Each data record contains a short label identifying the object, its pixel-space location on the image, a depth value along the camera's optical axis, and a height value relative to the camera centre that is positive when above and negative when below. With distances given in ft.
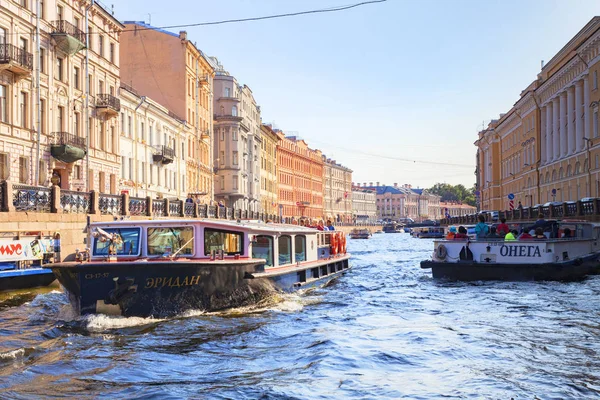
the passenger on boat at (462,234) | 82.17 -1.08
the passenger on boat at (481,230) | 82.96 -0.69
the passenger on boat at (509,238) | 79.71 -1.53
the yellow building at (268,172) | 335.90 +25.59
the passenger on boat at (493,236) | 82.23 -1.33
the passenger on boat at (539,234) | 80.55 -1.19
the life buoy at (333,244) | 98.78 -2.28
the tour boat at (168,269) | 49.70 -2.66
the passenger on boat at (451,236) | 83.46 -1.28
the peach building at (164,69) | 205.77 +43.23
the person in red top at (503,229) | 83.97 -0.63
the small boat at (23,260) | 73.77 -2.88
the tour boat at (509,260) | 78.33 -3.87
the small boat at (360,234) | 379.08 -4.09
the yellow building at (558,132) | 183.42 +27.80
